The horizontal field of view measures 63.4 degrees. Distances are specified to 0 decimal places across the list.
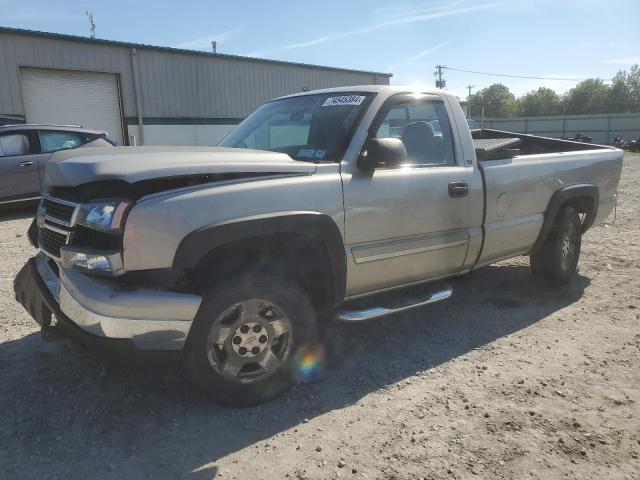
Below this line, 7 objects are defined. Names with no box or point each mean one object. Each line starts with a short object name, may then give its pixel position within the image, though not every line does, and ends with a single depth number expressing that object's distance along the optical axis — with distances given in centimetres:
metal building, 1673
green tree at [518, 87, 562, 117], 11700
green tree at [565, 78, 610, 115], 10412
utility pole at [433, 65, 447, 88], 7294
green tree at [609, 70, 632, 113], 10094
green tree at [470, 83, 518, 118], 11723
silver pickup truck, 260
